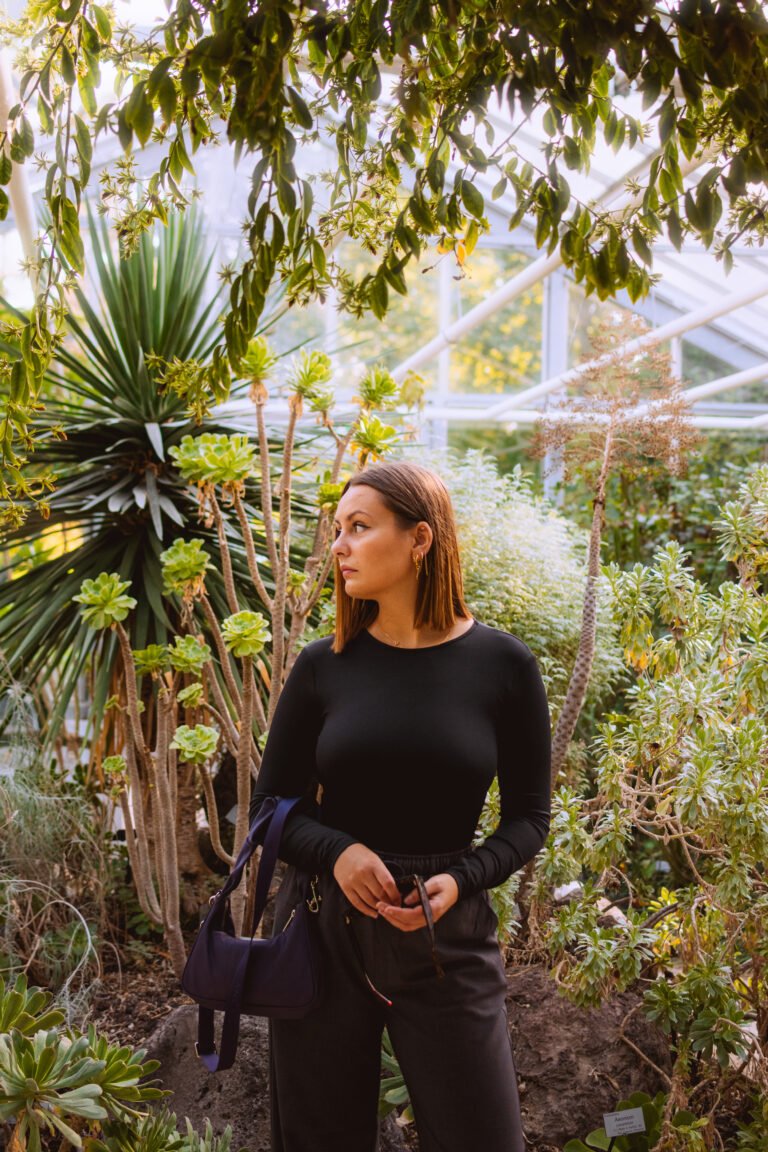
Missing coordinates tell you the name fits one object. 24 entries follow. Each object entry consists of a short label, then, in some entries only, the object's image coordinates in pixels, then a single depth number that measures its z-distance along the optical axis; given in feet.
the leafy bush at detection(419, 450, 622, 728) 13.43
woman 5.17
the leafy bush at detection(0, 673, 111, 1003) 10.34
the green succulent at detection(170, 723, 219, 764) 9.11
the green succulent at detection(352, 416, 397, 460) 8.95
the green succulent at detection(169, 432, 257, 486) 8.56
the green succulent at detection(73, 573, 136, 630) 9.13
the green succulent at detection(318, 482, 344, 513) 8.95
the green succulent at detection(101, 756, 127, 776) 10.44
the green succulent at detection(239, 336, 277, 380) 8.81
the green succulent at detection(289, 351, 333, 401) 9.04
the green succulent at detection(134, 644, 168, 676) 9.52
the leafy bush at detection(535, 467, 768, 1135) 7.52
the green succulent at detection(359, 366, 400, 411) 9.16
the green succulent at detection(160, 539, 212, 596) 8.82
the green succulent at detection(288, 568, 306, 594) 9.36
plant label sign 8.02
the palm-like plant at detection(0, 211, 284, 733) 11.88
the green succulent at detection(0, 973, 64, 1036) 5.29
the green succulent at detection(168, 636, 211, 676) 9.22
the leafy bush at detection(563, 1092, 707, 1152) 7.92
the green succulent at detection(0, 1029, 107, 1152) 4.84
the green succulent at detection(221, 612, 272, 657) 8.51
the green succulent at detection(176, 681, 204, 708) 9.27
